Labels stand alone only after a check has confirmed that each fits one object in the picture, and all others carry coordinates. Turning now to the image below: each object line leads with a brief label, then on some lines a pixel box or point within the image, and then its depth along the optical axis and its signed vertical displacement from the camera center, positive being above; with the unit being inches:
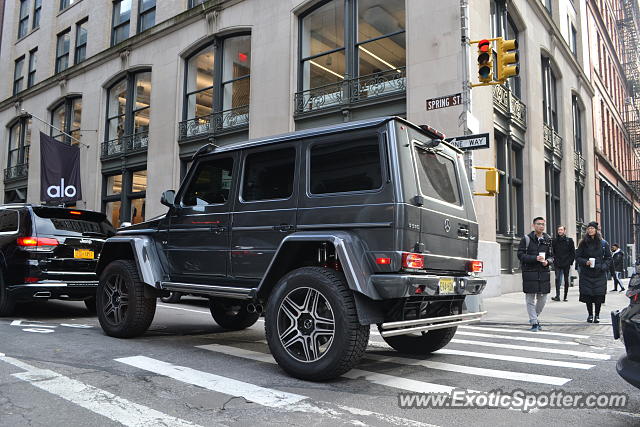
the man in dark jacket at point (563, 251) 512.1 +11.0
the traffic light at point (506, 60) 384.5 +155.5
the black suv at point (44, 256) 312.7 +1.3
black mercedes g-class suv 173.6 +7.0
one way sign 369.7 +90.4
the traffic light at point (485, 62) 390.0 +155.2
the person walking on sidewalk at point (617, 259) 765.9 +4.8
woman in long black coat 364.8 -3.9
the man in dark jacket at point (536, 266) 330.0 -3.1
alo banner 812.6 +142.8
